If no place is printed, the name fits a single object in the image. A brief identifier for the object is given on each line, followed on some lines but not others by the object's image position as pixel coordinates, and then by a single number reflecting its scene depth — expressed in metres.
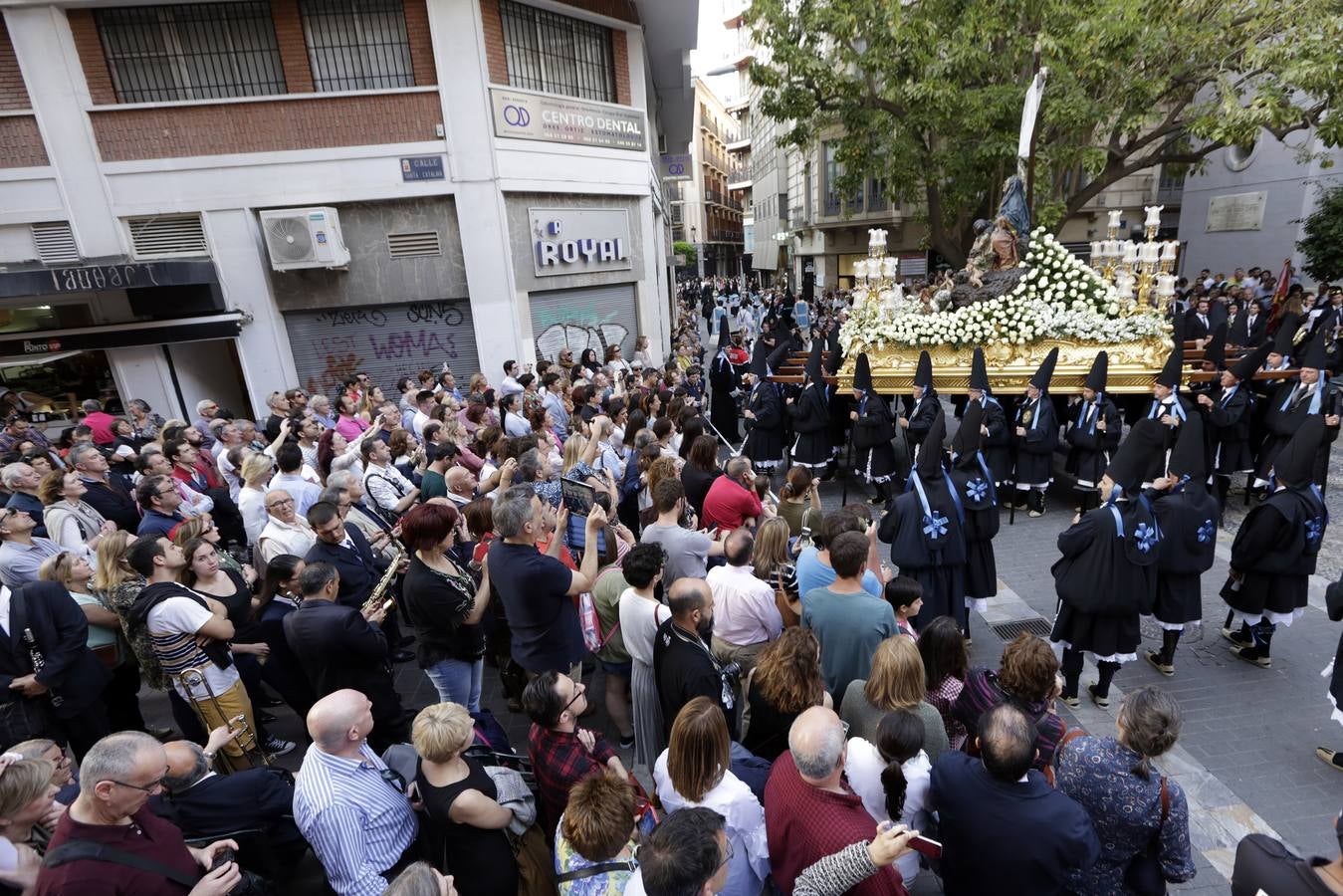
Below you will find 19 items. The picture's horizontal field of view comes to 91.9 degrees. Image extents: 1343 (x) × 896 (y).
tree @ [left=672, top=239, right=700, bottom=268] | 41.05
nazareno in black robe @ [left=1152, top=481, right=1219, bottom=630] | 4.68
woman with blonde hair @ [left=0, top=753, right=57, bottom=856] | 2.35
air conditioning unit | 11.02
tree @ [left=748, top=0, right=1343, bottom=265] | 11.83
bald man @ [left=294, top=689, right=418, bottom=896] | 2.54
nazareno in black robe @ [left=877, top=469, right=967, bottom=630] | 4.83
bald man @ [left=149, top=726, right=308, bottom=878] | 2.70
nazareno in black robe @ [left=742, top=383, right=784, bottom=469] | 9.02
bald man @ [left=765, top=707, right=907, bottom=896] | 2.34
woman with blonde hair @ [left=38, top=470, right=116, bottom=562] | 4.85
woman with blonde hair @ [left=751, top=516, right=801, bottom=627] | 4.18
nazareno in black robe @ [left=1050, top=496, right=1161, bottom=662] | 4.33
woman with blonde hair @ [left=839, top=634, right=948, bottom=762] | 2.85
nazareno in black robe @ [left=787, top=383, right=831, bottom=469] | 8.84
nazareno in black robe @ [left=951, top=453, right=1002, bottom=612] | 5.08
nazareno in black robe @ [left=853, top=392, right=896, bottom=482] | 8.27
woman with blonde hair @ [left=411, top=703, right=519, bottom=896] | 2.42
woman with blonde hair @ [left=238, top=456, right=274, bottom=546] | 5.24
